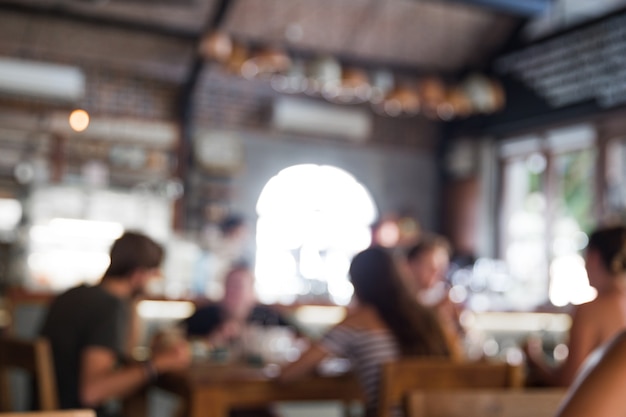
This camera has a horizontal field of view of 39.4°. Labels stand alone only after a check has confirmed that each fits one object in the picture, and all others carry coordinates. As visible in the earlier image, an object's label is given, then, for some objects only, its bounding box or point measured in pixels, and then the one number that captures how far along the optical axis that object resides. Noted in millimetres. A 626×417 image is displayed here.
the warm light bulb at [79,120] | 7724
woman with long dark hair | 3119
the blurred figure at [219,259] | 7402
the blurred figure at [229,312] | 4391
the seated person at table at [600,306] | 3092
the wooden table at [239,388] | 2885
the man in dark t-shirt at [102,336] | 2787
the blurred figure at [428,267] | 5113
